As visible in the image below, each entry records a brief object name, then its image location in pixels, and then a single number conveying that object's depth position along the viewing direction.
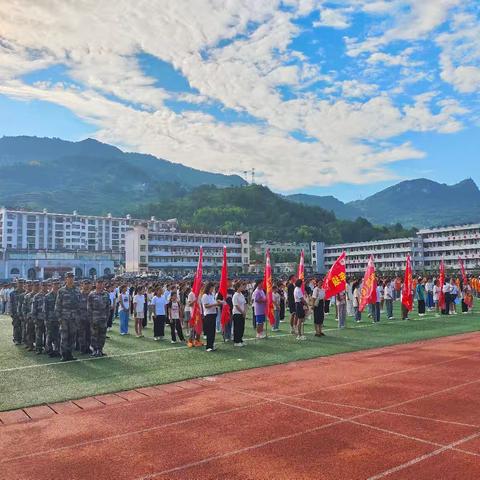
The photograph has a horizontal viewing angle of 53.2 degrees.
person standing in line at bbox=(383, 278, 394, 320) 20.03
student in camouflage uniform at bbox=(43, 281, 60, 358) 11.96
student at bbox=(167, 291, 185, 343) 14.11
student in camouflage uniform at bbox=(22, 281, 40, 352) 13.07
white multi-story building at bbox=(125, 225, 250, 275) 86.31
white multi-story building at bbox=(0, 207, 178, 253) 114.38
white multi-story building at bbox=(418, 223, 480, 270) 90.44
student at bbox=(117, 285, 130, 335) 15.98
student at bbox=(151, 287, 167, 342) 14.76
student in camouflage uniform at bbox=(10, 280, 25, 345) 14.26
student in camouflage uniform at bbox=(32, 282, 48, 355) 12.41
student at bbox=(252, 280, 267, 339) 14.80
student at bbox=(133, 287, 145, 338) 15.66
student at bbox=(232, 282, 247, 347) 13.35
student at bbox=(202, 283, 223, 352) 12.59
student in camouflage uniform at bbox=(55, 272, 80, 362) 11.30
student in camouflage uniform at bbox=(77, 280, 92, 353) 12.21
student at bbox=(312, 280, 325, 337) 14.70
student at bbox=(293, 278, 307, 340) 14.30
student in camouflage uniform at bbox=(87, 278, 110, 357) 11.82
